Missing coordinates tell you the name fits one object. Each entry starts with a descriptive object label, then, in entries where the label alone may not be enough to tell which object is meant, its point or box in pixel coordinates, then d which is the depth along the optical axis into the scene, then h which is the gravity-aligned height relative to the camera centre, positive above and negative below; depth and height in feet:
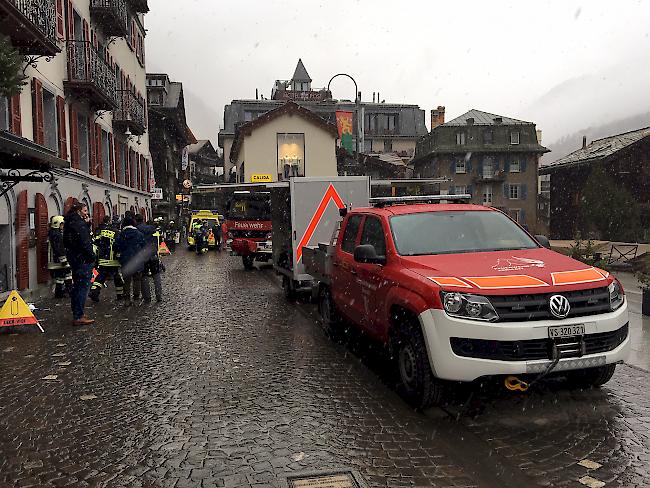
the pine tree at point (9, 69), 25.04 +5.69
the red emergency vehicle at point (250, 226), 67.26 -1.59
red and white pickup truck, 16.40 -2.67
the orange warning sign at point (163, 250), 98.84 -5.87
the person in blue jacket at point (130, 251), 40.91 -2.53
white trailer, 40.42 +0.27
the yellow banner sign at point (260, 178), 149.89 +7.72
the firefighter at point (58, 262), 45.32 -3.50
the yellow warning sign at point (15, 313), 31.60 -4.94
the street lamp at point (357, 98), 105.11 +18.51
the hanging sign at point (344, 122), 127.03 +17.57
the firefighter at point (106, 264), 43.50 -3.49
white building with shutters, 44.21 +9.13
